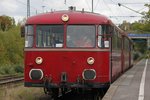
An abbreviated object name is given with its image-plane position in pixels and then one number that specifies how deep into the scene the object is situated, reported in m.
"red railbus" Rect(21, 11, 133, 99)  11.61
